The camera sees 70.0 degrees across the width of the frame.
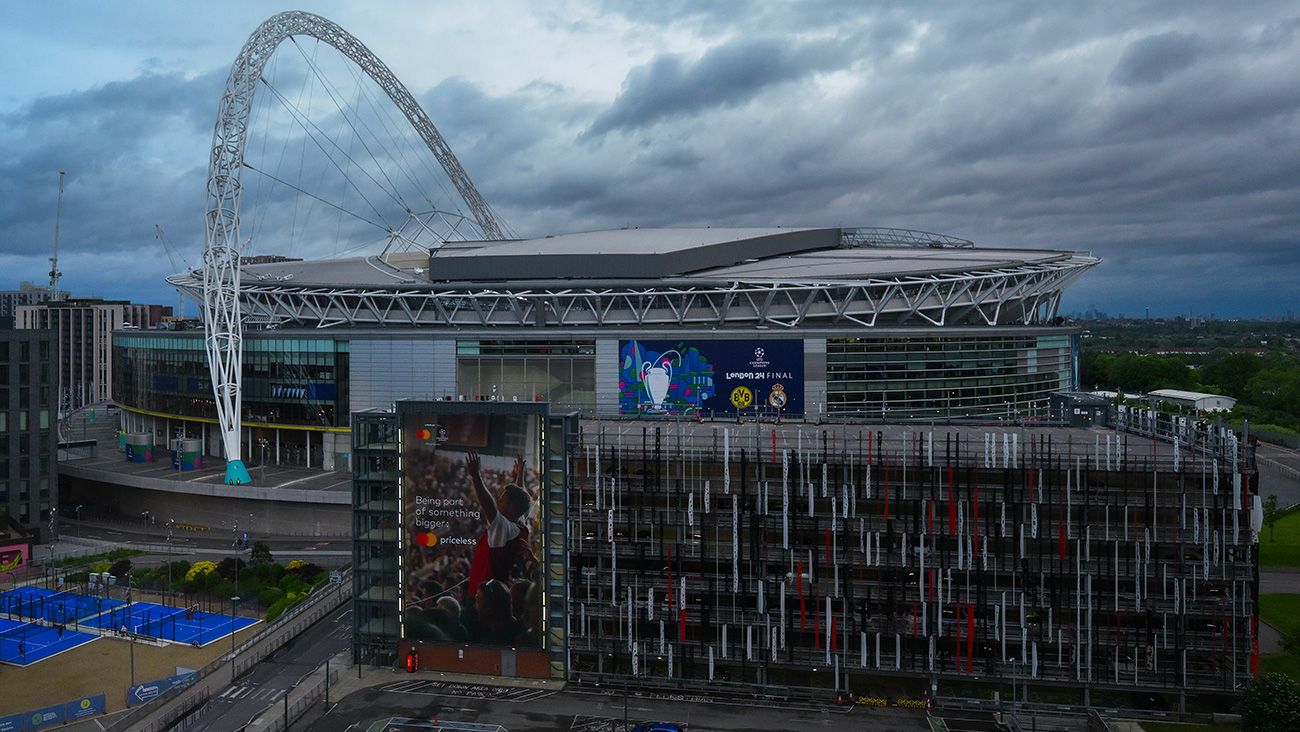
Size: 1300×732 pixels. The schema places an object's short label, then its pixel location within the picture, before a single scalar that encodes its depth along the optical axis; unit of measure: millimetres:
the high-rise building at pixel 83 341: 190375
